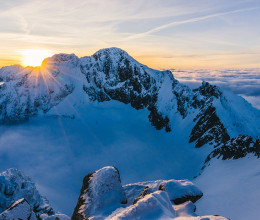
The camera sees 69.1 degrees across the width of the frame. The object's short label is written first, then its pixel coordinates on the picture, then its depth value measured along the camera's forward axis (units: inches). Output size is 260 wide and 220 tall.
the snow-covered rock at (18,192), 1391.5
